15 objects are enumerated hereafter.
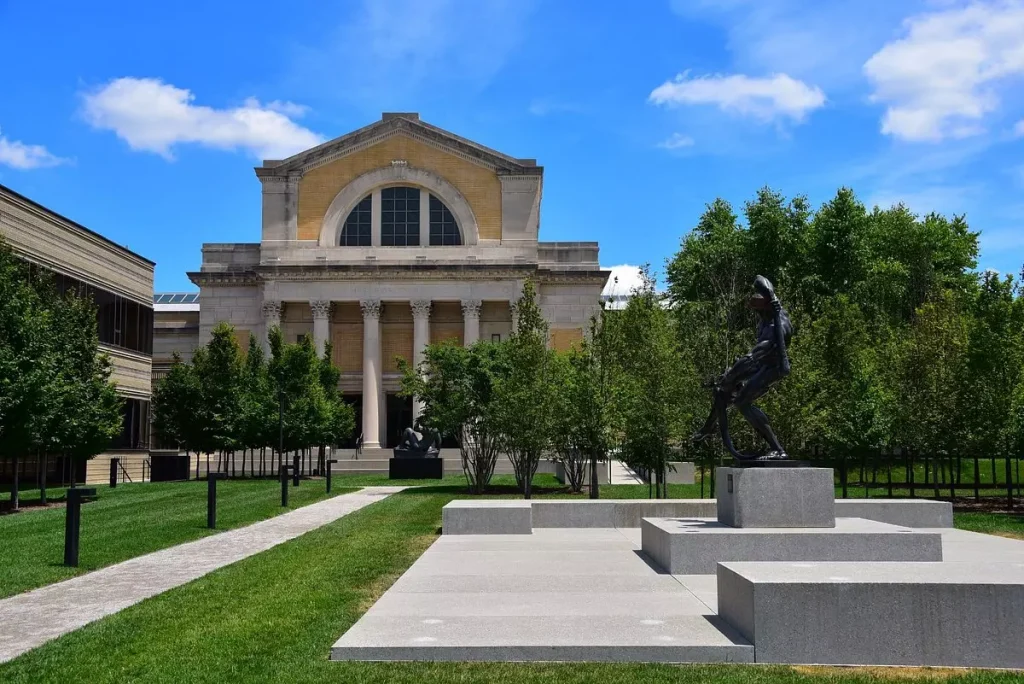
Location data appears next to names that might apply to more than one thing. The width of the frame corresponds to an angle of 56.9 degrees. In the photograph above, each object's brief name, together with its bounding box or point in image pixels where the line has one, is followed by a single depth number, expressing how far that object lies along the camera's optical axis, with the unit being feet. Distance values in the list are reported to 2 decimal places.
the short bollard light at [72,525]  46.03
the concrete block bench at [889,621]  24.40
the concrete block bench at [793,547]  39.65
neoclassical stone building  205.46
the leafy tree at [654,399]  87.71
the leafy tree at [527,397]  92.58
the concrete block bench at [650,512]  57.98
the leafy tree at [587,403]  92.58
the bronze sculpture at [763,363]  46.16
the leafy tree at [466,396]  103.96
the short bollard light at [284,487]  85.46
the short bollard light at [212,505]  65.62
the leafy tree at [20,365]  73.77
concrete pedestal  42.80
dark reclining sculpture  144.15
